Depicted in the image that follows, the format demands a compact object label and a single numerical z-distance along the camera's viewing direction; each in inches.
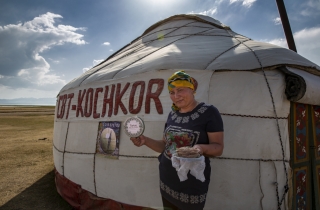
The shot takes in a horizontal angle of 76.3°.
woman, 47.5
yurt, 78.5
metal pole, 177.9
